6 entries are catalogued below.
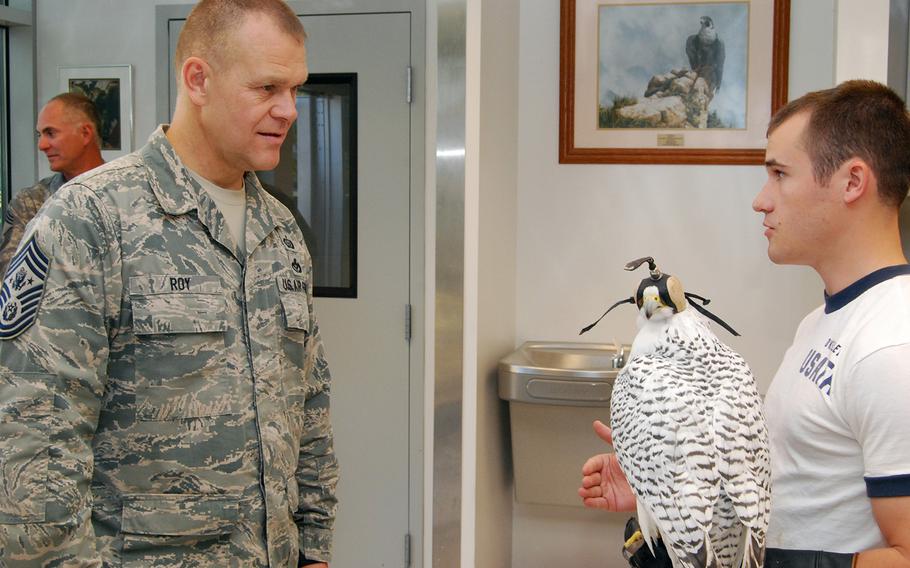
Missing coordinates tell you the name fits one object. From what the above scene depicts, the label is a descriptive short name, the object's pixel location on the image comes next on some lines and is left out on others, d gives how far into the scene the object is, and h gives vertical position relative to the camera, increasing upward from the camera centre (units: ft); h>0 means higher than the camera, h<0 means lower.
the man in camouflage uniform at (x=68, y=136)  9.46 +1.24
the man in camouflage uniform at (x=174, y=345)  3.79 -0.47
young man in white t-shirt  3.77 -0.41
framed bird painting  8.98 +1.87
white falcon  3.58 -0.82
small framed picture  10.32 +1.77
